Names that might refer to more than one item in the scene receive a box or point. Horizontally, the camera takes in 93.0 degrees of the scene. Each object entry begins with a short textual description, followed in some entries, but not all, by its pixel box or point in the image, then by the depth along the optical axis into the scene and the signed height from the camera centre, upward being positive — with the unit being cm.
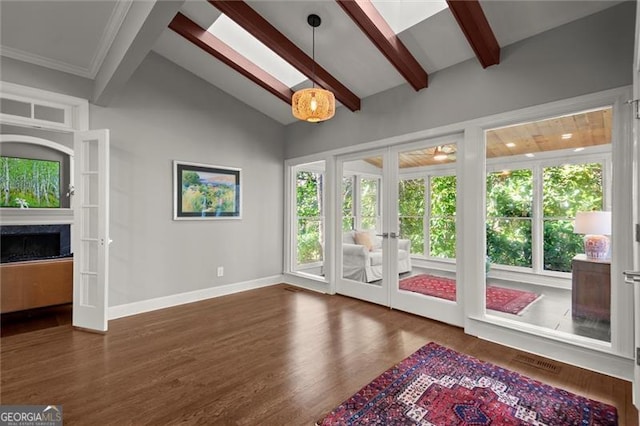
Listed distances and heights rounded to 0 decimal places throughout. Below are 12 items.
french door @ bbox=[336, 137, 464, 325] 349 -19
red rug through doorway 349 -96
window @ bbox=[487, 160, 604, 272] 444 +5
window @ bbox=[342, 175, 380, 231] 424 +16
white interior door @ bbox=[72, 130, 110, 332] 329 -19
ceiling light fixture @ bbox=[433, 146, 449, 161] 349 +68
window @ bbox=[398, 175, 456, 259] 349 -1
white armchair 389 -64
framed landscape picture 419 +31
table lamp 315 -18
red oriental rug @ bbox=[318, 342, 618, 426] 184 -125
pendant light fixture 286 +104
